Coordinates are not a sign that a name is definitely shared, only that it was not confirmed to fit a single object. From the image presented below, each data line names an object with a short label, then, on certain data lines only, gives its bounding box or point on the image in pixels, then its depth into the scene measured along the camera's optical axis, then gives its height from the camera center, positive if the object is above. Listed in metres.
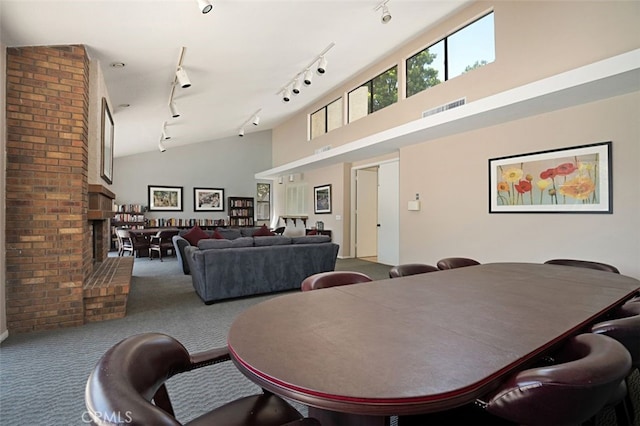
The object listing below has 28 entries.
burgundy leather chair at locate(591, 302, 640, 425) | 1.20 -0.45
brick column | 2.95 +0.27
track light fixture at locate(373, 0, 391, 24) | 4.12 +2.69
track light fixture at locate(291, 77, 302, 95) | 6.07 +2.47
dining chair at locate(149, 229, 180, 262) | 7.75 -0.67
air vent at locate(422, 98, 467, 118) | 5.01 +1.75
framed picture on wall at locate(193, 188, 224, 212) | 10.57 +0.49
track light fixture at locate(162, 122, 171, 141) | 7.12 +1.97
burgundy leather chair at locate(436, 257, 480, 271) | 2.94 -0.47
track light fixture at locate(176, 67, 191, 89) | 4.10 +1.77
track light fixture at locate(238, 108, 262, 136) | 8.08 +2.56
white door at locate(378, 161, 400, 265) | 6.77 +0.00
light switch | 5.87 +0.15
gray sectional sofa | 4.05 -0.70
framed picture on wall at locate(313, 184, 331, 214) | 8.57 +0.40
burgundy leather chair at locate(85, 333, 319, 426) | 0.64 -0.44
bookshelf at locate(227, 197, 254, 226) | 11.00 +0.09
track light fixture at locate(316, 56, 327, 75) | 5.06 +2.43
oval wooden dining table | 0.78 -0.43
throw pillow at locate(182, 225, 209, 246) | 5.88 -0.41
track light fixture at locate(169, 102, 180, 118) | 5.46 +1.83
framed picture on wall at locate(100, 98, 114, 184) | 4.21 +1.01
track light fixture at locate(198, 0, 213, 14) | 2.78 +1.83
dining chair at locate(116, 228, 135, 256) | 7.71 -0.69
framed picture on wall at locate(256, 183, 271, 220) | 11.65 +0.46
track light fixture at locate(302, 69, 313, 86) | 5.58 +2.43
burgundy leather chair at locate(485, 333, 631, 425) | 0.82 -0.47
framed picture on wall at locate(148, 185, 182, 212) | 9.91 +0.50
